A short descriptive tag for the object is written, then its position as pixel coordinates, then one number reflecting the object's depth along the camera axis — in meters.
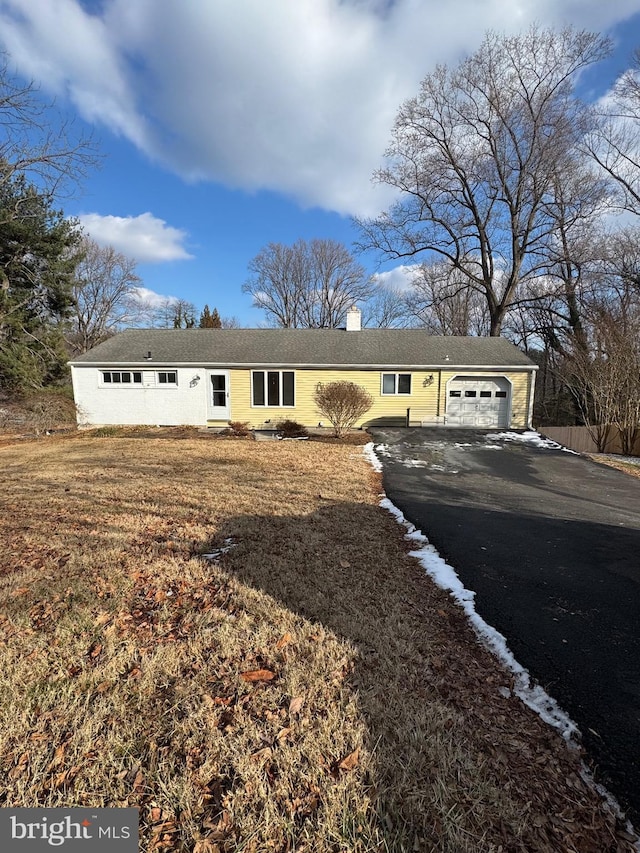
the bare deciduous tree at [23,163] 13.14
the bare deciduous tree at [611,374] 12.27
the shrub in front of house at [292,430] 13.87
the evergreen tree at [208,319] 30.75
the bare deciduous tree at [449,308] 28.33
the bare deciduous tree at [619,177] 19.38
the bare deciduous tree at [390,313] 36.31
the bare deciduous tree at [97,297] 31.69
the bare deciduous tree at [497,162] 20.03
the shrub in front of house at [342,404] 13.12
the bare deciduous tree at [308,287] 34.50
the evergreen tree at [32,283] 15.29
